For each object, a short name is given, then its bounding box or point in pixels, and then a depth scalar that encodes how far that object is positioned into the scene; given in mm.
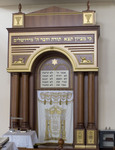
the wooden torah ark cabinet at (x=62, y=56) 7117
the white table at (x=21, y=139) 6281
